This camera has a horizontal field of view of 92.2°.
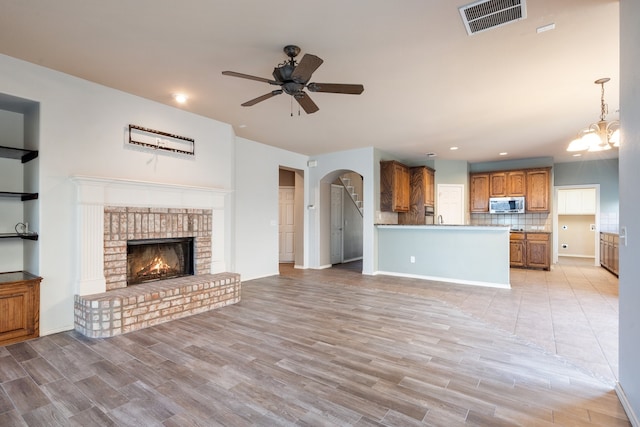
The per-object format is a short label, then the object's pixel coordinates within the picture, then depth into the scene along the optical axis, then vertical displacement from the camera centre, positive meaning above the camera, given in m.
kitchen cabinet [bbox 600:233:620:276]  6.25 -0.82
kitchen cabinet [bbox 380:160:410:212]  6.84 +0.65
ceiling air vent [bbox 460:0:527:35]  2.15 +1.48
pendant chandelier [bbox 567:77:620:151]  3.67 +0.94
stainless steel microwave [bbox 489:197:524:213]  7.70 +0.26
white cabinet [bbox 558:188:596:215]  9.66 +0.42
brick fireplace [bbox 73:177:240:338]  3.26 -0.47
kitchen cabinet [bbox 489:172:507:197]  7.90 +0.80
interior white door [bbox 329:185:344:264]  8.05 -0.28
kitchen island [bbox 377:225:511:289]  5.38 -0.73
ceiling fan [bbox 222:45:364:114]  2.52 +1.16
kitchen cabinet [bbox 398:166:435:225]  7.66 +0.50
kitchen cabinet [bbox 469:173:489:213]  8.16 +0.61
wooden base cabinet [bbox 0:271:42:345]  2.89 -0.90
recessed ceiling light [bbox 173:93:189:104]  3.82 +1.48
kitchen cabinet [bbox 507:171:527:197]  7.67 +0.79
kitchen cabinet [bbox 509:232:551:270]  7.16 -0.84
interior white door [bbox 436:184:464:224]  8.15 +0.32
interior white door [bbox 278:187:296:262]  8.37 -0.28
